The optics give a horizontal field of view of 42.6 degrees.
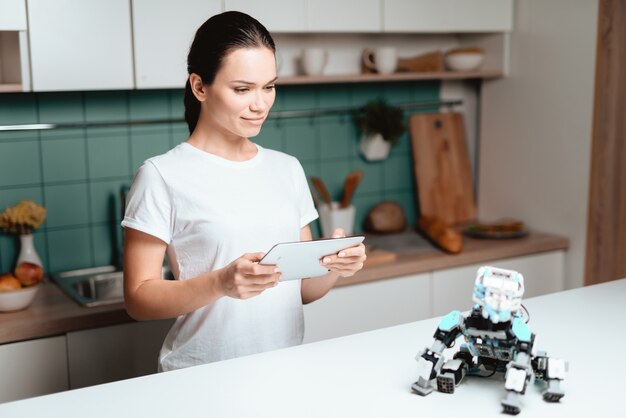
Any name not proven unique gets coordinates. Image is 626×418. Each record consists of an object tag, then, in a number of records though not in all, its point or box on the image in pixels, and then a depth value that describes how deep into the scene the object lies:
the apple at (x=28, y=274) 2.37
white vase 2.61
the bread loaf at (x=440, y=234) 2.97
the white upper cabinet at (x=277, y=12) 2.67
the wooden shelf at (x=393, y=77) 2.89
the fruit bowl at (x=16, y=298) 2.31
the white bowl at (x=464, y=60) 3.30
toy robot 1.34
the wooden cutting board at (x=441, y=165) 3.46
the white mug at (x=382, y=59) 3.10
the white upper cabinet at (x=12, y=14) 2.29
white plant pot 3.33
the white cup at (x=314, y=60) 2.97
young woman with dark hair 1.71
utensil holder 3.15
